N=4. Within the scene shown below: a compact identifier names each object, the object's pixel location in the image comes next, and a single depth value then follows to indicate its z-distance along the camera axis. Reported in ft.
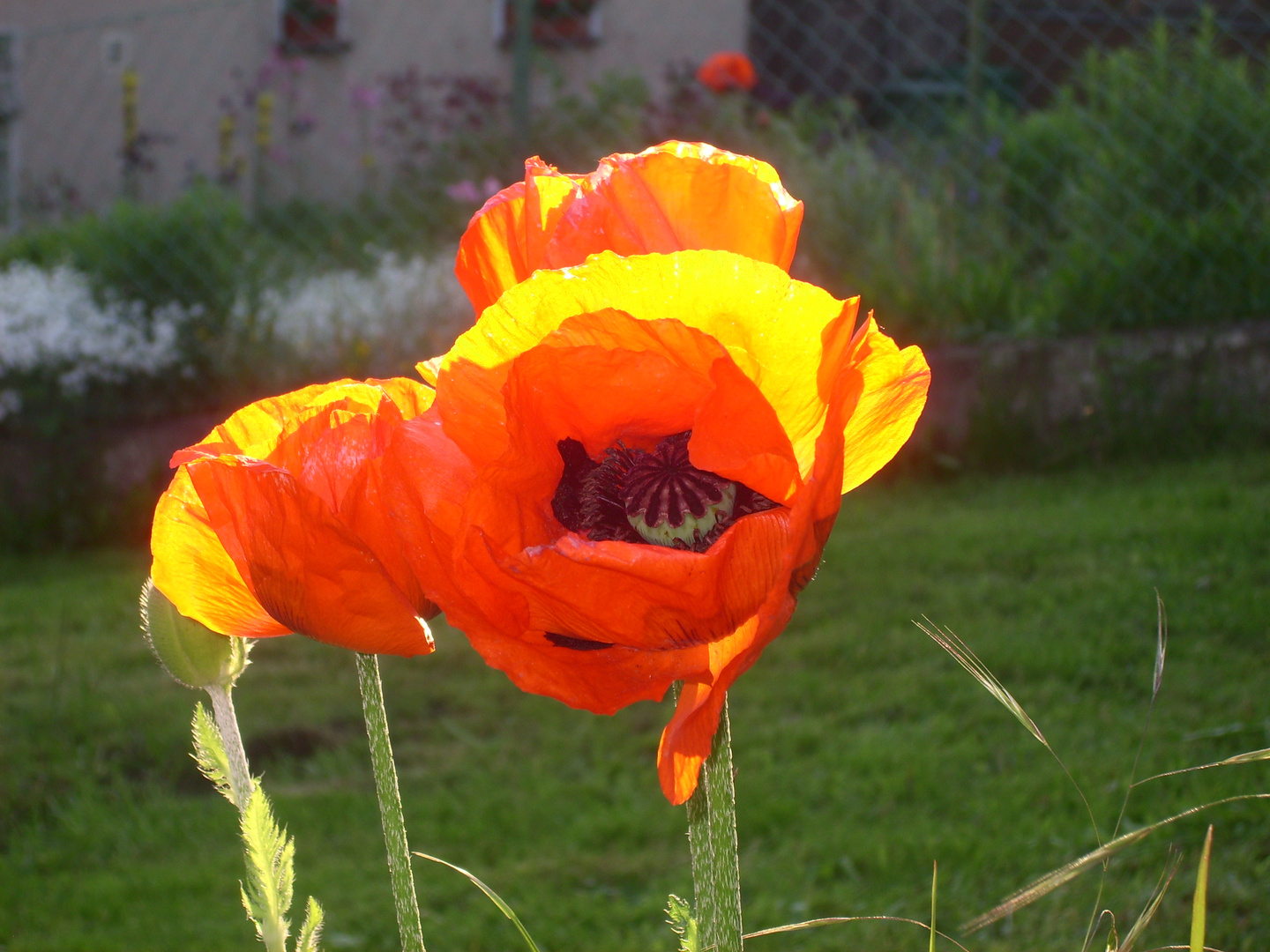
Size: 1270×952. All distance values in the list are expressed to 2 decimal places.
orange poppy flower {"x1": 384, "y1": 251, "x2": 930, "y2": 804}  1.61
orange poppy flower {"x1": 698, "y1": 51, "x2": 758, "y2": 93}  21.52
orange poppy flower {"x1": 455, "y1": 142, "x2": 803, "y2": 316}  1.91
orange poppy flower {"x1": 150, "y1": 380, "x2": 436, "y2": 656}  1.70
